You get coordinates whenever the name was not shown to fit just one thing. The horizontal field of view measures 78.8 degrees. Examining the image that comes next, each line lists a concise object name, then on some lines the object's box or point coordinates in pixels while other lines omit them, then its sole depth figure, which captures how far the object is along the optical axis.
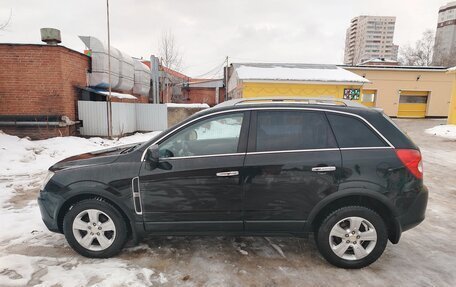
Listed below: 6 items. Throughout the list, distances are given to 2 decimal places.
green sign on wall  16.11
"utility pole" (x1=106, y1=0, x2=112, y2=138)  11.99
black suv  2.96
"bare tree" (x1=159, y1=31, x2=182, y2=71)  27.41
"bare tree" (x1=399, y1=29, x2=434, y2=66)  50.91
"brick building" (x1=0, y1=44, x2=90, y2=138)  10.32
